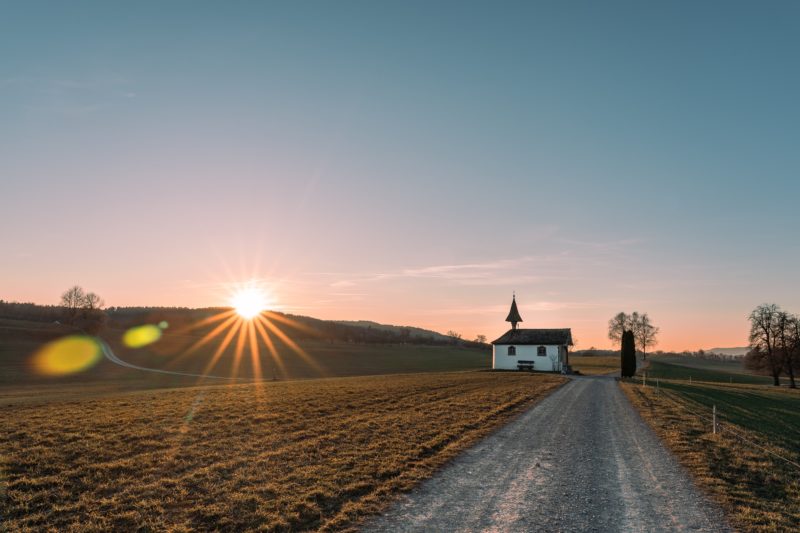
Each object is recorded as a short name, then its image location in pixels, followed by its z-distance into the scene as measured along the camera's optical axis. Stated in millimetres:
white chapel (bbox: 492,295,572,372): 67250
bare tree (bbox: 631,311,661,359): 106875
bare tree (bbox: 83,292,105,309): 100588
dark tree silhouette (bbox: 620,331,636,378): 60875
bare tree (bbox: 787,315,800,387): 66438
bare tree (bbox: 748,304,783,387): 69438
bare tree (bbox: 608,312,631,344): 111125
